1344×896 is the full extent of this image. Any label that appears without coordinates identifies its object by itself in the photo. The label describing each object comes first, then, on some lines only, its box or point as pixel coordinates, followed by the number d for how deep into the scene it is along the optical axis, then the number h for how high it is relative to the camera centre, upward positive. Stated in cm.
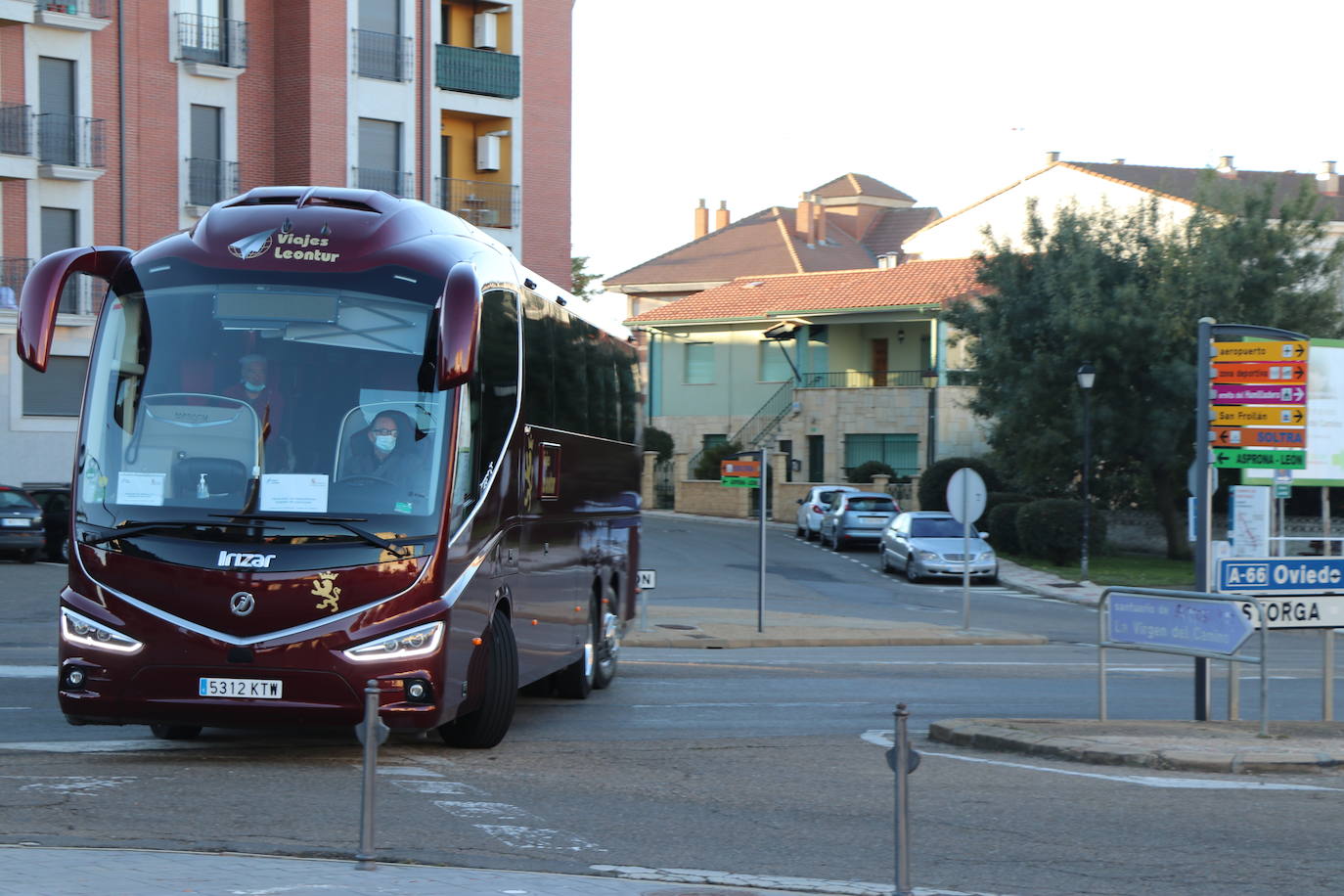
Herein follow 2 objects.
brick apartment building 4184 +841
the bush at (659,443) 6362 +31
